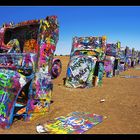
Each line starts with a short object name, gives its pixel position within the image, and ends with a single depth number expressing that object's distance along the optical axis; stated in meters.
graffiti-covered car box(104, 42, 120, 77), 15.54
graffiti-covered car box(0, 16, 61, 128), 4.94
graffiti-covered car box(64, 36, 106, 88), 10.00
